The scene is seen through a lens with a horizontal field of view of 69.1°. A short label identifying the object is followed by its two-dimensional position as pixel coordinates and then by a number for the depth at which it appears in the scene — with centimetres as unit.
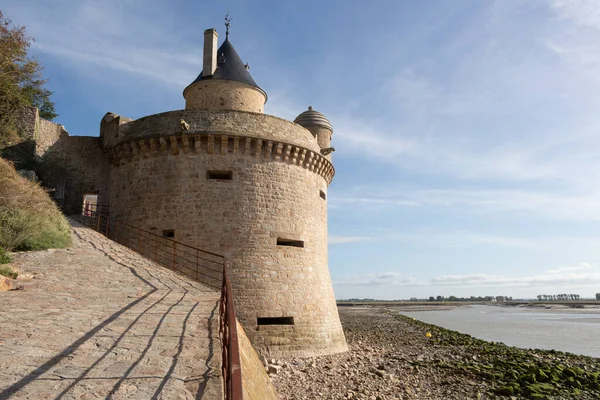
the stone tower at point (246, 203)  1272
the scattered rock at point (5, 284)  729
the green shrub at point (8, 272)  807
